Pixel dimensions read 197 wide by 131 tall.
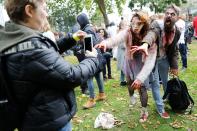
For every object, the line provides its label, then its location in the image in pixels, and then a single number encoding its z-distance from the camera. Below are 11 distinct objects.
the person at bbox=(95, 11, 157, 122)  2.67
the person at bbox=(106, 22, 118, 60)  8.35
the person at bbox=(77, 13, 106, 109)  3.80
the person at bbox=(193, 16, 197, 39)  6.45
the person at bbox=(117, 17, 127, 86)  5.12
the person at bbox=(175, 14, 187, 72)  6.23
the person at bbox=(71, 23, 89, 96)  4.38
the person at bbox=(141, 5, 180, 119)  3.05
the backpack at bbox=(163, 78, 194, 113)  3.52
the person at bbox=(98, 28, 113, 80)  5.36
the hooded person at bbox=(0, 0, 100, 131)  1.41
